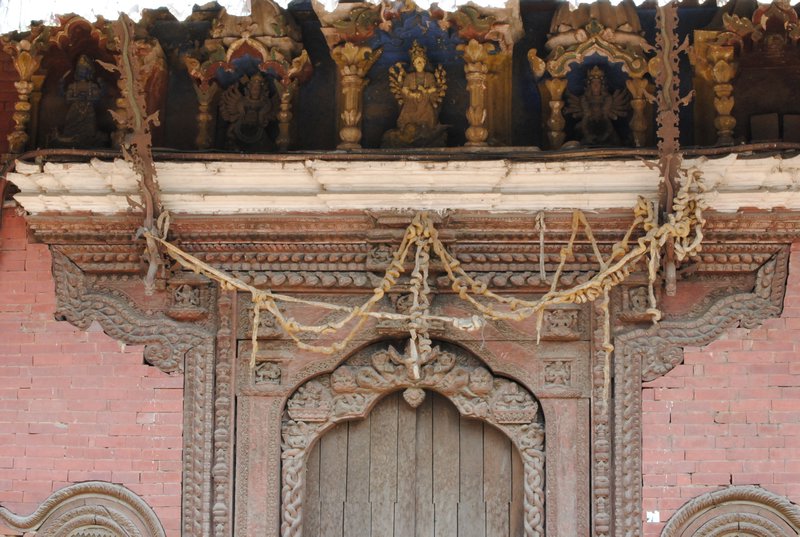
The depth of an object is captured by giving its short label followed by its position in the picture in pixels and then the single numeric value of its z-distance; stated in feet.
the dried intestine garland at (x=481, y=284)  37.22
